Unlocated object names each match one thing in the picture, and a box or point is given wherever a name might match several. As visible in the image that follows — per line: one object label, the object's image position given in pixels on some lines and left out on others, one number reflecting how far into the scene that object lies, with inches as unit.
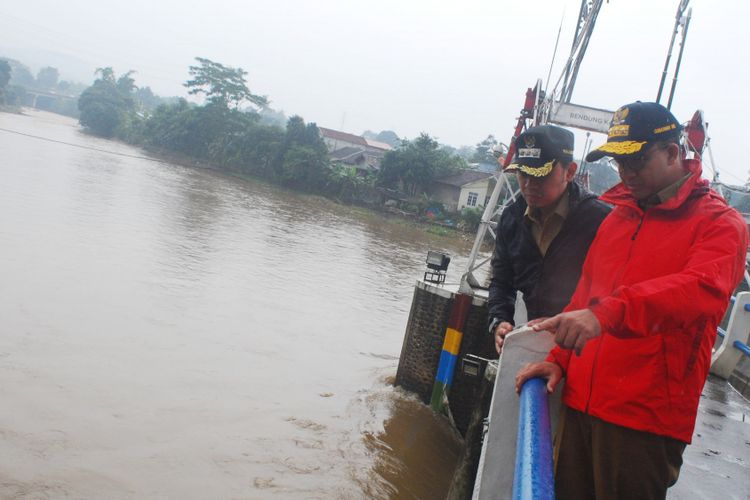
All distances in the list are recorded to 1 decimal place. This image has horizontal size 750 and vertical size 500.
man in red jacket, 56.5
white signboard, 356.5
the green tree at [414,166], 1499.8
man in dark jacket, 95.5
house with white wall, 1418.6
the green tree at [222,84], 1996.8
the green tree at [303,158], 1552.7
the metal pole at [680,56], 395.6
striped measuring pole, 272.1
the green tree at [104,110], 2372.0
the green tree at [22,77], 4795.8
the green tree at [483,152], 2081.1
